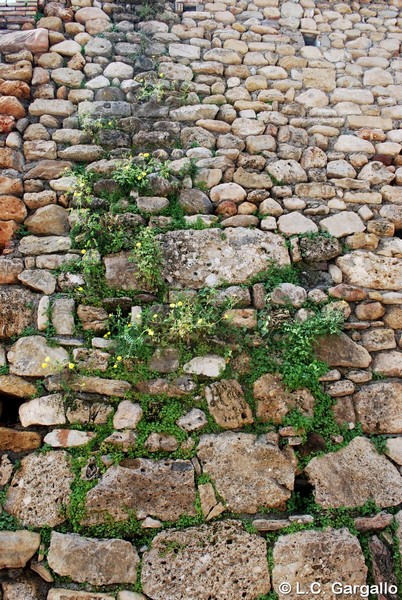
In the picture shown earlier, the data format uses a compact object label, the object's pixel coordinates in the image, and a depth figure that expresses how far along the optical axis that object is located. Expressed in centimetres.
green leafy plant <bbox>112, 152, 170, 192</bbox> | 347
